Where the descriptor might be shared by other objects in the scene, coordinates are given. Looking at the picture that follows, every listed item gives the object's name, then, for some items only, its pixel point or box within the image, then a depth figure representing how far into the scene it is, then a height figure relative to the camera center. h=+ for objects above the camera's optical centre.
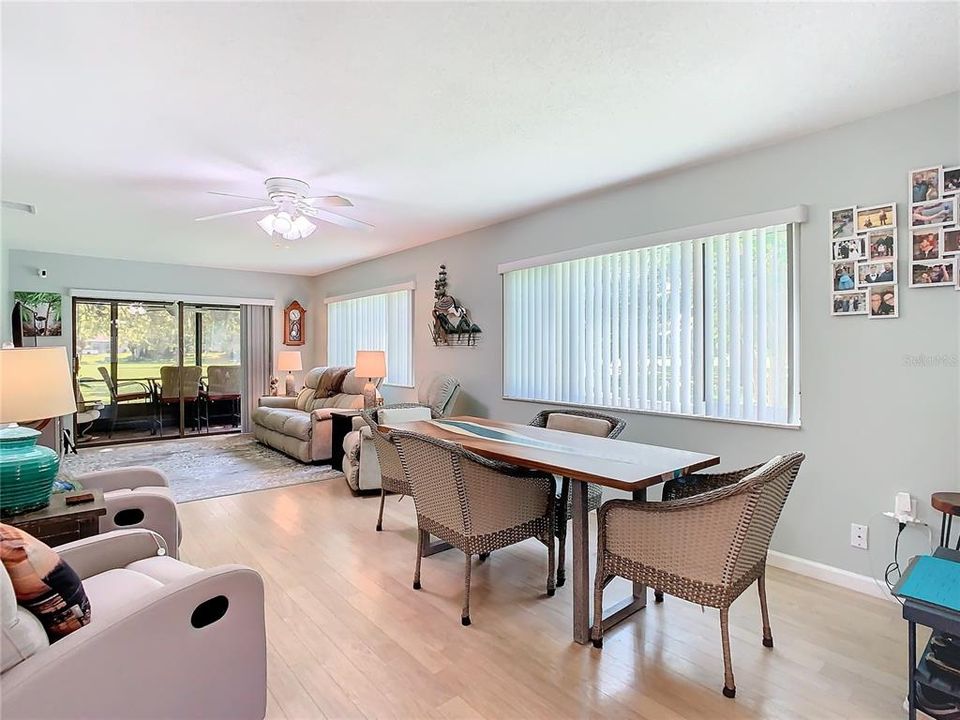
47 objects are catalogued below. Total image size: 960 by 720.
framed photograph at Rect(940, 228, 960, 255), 2.32 +0.53
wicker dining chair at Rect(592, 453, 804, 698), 1.76 -0.66
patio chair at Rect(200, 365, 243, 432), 7.37 -0.39
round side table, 2.07 -0.60
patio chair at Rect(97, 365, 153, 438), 6.68 -0.41
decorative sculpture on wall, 5.08 +0.39
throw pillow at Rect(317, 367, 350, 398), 6.33 -0.27
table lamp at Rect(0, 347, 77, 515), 1.77 -0.19
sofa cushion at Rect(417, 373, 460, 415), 4.96 -0.31
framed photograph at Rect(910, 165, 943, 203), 2.38 +0.82
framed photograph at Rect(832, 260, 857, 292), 2.64 +0.43
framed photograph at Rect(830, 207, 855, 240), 2.64 +0.71
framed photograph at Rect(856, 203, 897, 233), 2.50 +0.70
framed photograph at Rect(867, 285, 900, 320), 2.50 +0.28
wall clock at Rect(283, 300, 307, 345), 7.88 +0.57
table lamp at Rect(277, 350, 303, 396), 7.10 -0.01
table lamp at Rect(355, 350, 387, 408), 5.21 -0.06
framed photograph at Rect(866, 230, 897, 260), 2.50 +0.57
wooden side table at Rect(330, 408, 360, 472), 5.02 -0.69
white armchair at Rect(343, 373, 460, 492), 4.29 -0.78
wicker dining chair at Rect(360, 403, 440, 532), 3.17 -0.66
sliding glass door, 6.54 -0.12
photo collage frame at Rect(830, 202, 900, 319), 2.51 +0.50
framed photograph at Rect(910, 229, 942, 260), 2.38 +0.54
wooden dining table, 2.04 -0.44
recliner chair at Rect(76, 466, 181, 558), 2.28 -0.67
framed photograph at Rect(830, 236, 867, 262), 2.60 +0.57
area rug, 4.63 -1.10
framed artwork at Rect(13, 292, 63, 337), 6.00 +0.56
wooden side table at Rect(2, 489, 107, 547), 1.74 -0.56
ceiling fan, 3.37 +1.06
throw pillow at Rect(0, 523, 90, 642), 1.15 -0.52
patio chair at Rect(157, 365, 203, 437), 7.04 -0.33
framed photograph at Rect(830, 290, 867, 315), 2.61 +0.29
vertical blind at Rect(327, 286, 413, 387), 6.09 +0.42
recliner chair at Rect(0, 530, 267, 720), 1.10 -0.71
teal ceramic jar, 1.76 -0.39
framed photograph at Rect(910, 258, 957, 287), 2.34 +0.40
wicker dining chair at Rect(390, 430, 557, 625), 2.26 -0.63
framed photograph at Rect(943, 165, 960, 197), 2.32 +0.81
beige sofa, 5.34 -0.64
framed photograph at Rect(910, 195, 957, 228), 2.34 +0.68
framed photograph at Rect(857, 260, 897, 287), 2.50 +0.43
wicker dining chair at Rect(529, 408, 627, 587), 2.65 -0.43
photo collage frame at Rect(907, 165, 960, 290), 2.33 +0.61
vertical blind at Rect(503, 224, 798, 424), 2.97 +0.21
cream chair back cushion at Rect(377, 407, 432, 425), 4.28 -0.47
